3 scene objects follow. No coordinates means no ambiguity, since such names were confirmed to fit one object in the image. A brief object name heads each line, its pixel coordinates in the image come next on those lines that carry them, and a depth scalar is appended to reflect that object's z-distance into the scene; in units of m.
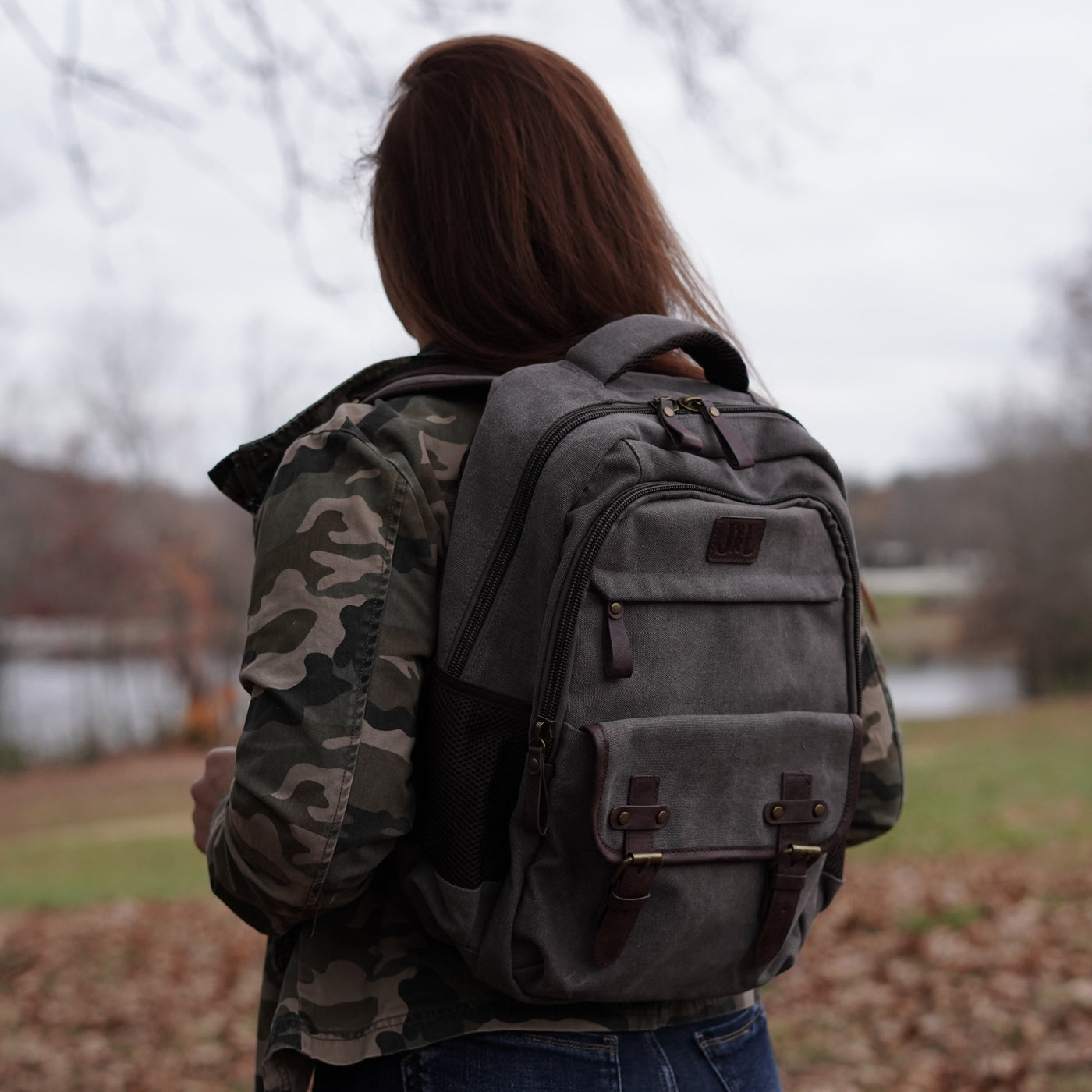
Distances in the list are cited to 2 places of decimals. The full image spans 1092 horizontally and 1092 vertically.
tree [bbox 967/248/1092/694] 31.55
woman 1.30
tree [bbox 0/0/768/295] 4.27
